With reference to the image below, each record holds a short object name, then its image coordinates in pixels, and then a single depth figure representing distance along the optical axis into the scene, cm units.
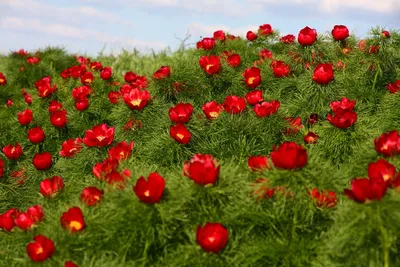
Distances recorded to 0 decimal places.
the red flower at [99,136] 416
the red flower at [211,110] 429
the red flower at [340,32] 539
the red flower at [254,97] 436
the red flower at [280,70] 527
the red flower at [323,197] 291
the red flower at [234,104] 422
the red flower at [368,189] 247
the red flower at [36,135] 488
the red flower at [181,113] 414
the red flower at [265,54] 603
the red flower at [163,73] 508
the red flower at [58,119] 504
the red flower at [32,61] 810
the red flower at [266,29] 664
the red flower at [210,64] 510
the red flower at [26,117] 530
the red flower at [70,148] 438
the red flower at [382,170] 270
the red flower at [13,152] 477
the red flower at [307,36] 517
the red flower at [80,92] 541
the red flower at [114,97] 526
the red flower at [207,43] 620
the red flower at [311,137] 423
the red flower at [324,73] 459
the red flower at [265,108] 423
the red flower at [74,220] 288
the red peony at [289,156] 278
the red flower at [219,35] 658
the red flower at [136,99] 457
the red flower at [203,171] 287
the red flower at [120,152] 372
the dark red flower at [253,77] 493
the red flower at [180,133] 397
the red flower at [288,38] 625
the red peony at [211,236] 268
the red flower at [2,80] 720
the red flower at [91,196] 310
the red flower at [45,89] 591
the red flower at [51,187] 352
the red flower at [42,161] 435
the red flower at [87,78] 598
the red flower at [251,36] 661
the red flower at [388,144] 305
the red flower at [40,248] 277
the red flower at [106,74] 602
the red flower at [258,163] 304
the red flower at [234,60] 550
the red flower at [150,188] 282
